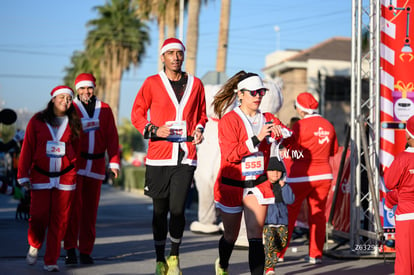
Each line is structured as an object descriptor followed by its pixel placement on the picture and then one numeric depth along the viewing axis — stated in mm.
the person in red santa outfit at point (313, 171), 12861
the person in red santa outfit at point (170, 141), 9952
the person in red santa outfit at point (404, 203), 8773
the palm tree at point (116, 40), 77528
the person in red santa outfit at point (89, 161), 11856
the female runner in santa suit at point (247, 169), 9167
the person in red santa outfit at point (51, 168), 10947
